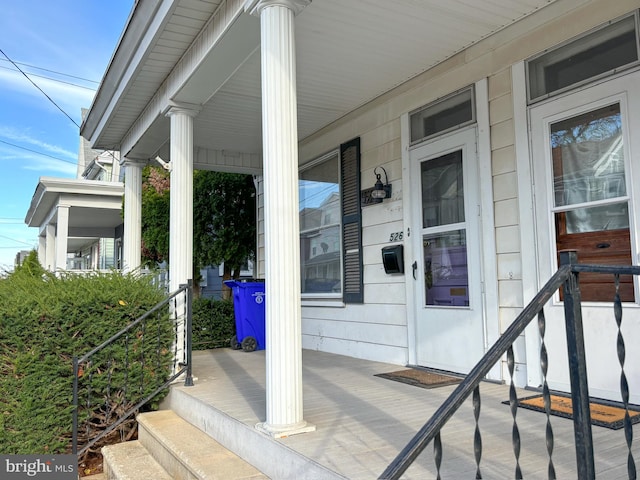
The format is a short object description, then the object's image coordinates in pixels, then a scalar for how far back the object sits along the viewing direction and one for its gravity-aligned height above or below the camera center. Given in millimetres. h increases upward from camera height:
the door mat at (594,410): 2502 -755
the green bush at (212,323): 6359 -529
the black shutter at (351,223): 5070 +582
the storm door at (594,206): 2811 +411
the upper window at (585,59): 2869 +1337
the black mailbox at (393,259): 4449 +173
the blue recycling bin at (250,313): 5957 -376
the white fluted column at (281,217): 2543 +337
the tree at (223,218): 8898 +1165
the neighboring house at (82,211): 9984 +1708
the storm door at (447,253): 3785 +193
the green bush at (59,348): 3404 -457
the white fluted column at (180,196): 4383 +779
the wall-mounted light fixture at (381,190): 4648 +826
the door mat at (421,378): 3606 -768
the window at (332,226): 5145 +603
